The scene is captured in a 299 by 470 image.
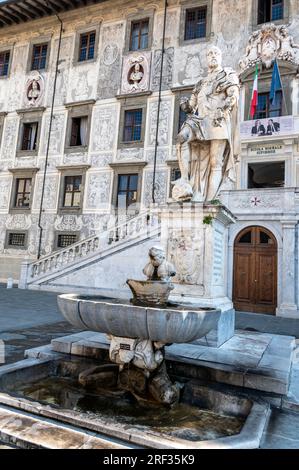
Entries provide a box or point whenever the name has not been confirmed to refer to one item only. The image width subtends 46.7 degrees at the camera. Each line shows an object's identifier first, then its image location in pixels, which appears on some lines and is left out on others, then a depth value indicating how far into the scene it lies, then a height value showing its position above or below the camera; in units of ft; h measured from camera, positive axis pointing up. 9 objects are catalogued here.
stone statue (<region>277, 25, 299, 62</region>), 48.64 +34.64
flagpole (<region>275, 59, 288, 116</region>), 48.31 +26.71
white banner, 47.09 +22.58
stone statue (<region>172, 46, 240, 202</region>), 18.35 +8.03
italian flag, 47.48 +26.03
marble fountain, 7.57 -3.22
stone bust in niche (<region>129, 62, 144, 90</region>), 58.59 +34.85
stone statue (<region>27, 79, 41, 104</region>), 66.49 +35.15
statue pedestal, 16.62 +1.73
